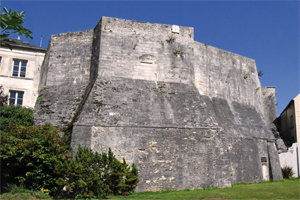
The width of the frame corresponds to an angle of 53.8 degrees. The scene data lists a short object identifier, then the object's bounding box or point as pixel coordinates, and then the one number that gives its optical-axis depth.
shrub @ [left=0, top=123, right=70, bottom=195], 10.79
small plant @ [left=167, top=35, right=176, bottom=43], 15.77
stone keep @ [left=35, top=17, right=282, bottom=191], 12.58
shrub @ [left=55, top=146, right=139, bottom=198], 10.38
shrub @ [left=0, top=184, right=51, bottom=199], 9.95
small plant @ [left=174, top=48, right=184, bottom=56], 15.70
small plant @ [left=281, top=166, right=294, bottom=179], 17.55
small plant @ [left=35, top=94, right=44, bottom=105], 14.81
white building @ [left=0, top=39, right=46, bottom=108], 17.19
